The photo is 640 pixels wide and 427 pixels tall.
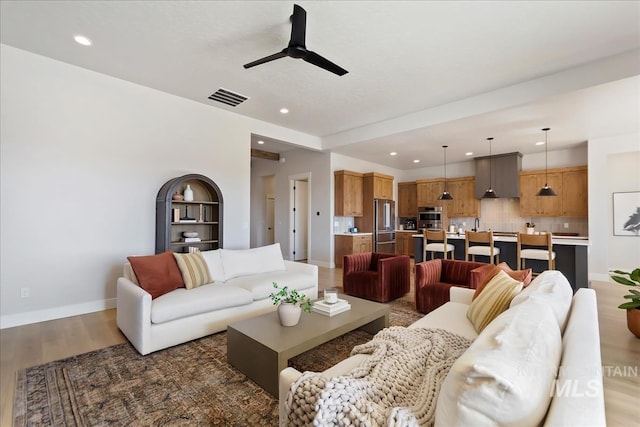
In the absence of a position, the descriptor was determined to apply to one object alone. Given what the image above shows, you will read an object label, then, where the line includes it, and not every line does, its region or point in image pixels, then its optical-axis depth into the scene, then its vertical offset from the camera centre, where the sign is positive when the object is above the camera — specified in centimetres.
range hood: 698 +111
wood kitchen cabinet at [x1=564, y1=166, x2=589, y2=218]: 625 +57
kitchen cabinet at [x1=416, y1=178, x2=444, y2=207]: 842 +82
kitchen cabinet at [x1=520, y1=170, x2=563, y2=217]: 659 +53
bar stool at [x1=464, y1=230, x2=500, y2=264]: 475 -54
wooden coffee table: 199 -91
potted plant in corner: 222 -72
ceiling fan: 258 +164
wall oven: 836 +2
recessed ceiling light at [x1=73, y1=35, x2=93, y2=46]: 308 +196
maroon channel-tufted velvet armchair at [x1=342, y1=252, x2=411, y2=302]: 410 -88
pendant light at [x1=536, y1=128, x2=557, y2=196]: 573 +86
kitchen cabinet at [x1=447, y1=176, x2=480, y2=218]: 786 +54
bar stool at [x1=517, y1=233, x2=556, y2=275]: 431 -53
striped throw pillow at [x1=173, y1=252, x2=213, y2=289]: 318 -60
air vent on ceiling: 441 +195
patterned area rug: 179 -125
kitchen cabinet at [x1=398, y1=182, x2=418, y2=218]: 911 +61
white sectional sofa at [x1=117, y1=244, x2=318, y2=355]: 259 -85
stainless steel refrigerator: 758 -23
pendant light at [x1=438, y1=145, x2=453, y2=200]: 662 +109
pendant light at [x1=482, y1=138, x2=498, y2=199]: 690 +57
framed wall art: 565 +8
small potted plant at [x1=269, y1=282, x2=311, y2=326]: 235 -75
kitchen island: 439 -64
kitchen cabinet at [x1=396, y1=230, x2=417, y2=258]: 865 -75
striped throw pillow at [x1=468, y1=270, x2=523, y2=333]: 193 -58
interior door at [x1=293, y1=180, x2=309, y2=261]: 802 +0
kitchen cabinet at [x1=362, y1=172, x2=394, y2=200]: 755 +90
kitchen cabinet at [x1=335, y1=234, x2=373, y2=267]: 693 -66
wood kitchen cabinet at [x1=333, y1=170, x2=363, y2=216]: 707 +64
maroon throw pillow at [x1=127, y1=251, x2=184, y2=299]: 288 -58
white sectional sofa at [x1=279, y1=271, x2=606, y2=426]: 70 -45
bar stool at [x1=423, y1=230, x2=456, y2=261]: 539 -51
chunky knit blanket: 96 -69
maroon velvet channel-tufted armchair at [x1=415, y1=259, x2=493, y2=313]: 348 -80
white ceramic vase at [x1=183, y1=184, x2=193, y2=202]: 451 +37
